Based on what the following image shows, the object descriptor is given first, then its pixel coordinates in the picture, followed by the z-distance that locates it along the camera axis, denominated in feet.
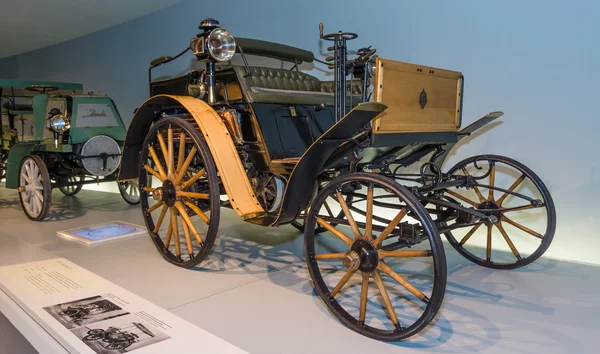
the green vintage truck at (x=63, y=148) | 13.44
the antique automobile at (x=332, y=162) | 6.18
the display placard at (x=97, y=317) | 5.54
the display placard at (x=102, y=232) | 11.21
